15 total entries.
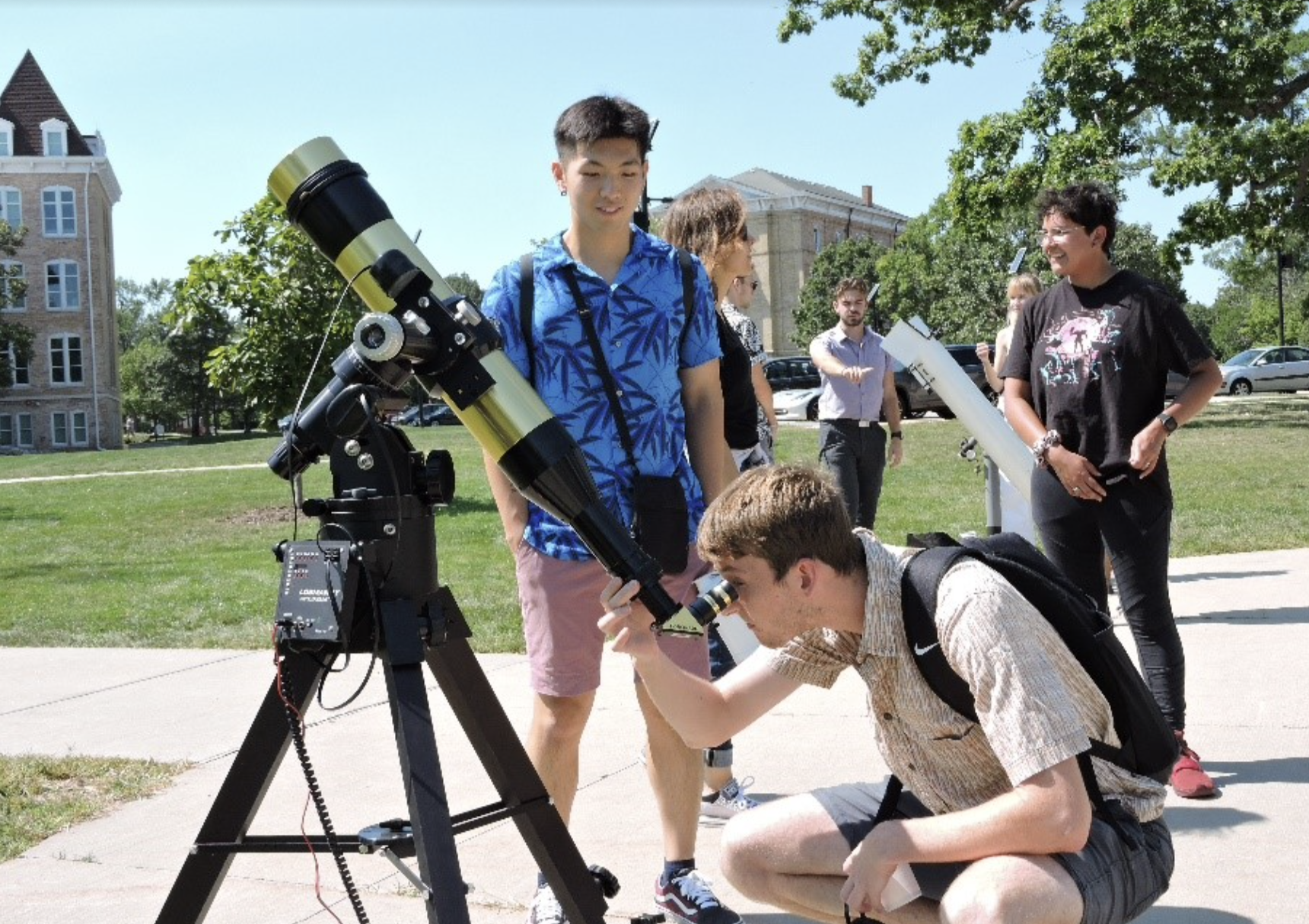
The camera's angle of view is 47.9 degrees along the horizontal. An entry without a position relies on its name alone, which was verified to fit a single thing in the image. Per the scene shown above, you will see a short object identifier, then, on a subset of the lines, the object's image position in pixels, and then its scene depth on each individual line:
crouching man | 2.57
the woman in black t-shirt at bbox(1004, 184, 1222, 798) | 4.89
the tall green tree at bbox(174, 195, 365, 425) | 16.98
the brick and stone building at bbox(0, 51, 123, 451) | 69.62
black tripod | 2.64
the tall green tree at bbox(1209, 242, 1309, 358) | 66.44
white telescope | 6.15
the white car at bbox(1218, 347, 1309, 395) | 49.28
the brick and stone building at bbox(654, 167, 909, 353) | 95.50
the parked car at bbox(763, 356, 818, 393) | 40.62
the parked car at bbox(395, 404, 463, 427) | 58.25
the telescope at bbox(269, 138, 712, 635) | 2.75
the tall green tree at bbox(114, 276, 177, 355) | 123.06
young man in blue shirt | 3.73
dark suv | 34.25
